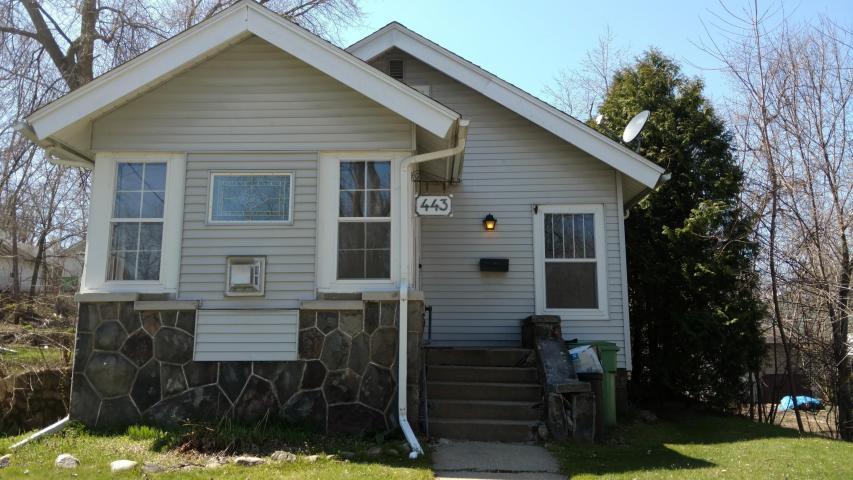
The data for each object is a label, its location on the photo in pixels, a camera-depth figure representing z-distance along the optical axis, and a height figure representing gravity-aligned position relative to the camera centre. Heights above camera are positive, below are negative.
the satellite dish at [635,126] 10.12 +2.97
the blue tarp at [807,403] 12.44 -1.44
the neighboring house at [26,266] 15.85 +1.98
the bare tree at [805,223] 10.66 +1.71
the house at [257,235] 7.23 +0.95
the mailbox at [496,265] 9.83 +0.84
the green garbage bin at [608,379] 8.46 -0.69
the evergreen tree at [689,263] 9.96 +0.95
